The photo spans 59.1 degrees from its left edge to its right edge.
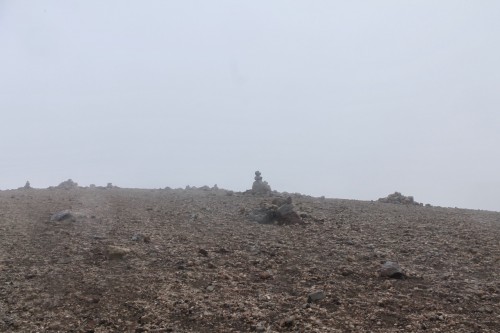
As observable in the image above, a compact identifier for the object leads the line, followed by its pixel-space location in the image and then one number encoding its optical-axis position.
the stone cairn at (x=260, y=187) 22.66
